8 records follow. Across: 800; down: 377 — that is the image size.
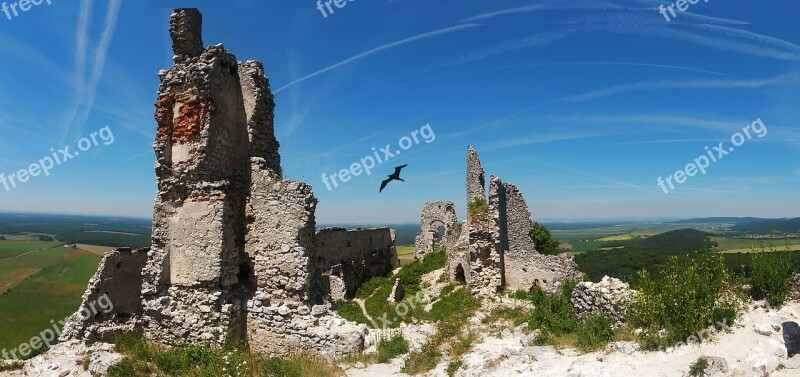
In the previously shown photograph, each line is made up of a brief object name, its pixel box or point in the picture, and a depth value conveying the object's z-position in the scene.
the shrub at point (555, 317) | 8.98
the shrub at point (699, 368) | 5.81
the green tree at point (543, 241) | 19.47
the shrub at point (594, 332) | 7.61
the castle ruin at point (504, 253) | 18.02
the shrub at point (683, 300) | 6.86
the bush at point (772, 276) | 7.15
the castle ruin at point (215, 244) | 9.26
